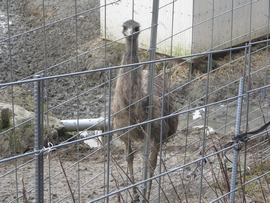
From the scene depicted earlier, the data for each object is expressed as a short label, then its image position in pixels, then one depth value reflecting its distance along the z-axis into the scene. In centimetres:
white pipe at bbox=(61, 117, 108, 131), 588
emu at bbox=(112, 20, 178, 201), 418
